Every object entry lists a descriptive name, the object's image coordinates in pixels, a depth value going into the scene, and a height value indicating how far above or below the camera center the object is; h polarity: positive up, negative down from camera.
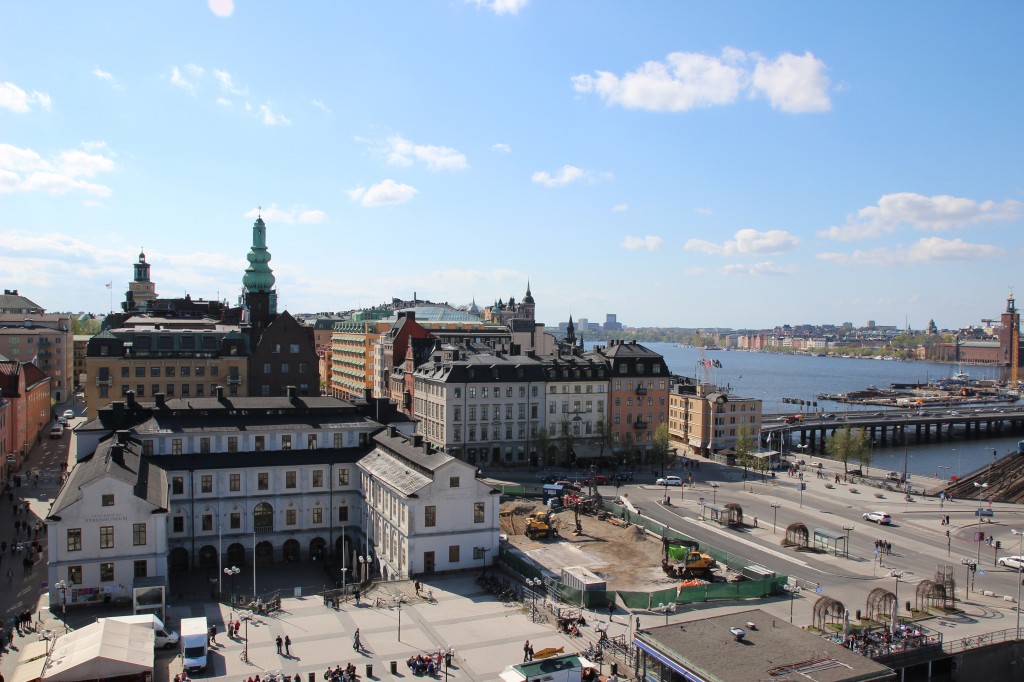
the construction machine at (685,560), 51.00 -14.52
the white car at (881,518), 68.19 -15.19
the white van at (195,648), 36.09 -14.25
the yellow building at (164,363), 86.44 -3.44
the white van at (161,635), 39.12 -15.14
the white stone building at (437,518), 50.31 -11.71
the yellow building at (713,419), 106.50 -10.89
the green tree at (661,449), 96.44 -13.41
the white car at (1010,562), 56.38 -15.56
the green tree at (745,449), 96.44 -13.49
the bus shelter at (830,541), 58.09 -14.95
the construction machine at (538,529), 60.94 -14.70
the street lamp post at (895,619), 41.31 -14.54
